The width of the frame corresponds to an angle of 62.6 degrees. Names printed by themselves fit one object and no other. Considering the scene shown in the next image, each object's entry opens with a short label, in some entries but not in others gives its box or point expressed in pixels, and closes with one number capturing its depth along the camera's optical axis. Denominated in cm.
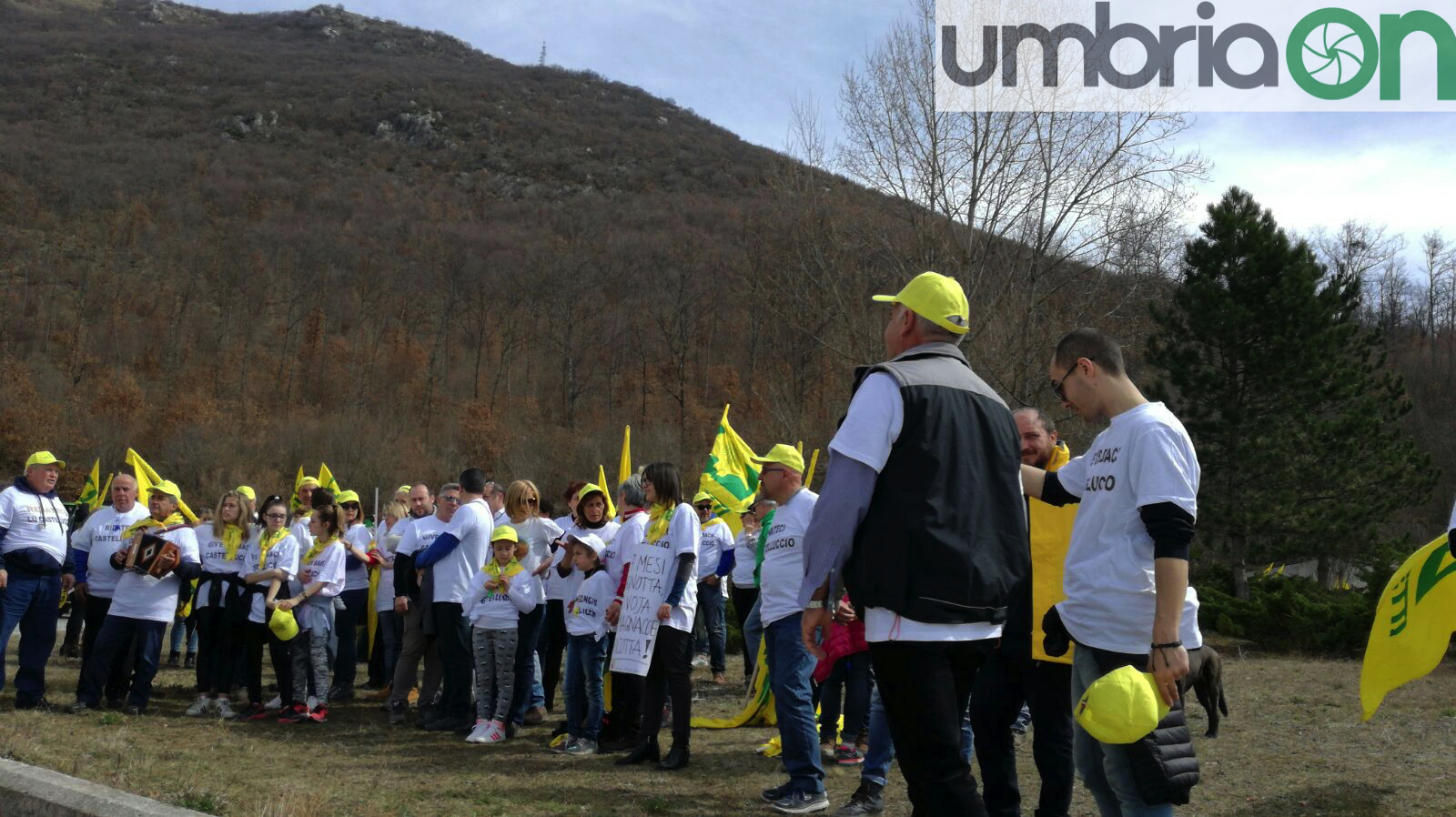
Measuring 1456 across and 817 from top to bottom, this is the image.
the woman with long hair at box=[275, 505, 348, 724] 987
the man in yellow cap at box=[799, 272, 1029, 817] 352
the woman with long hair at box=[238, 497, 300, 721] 988
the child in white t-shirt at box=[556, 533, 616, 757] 851
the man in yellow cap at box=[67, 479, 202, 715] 968
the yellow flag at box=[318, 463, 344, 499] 1378
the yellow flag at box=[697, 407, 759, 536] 1300
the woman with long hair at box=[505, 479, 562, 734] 927
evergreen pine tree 2977
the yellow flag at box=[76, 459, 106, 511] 1586
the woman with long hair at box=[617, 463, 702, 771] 762
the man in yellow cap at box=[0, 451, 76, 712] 953
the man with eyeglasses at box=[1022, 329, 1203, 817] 371
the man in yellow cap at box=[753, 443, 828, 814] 641
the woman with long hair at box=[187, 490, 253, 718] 1012
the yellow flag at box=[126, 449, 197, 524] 1317
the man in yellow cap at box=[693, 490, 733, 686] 1233
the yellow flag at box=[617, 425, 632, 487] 1194
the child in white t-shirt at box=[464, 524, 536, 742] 899
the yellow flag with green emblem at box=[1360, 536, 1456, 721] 579
